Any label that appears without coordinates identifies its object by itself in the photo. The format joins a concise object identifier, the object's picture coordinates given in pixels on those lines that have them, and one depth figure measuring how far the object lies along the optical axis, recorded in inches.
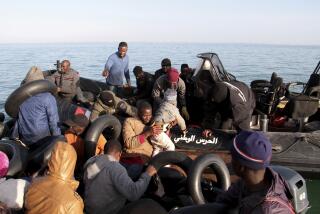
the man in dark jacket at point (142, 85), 334.3
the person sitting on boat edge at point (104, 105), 261.4
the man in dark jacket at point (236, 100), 241.8
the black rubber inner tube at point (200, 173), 172.2
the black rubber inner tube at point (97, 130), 205.2
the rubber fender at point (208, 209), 112.9
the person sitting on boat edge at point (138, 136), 207.9
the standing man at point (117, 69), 351.3
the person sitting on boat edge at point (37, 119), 212.2
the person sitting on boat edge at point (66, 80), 329.1
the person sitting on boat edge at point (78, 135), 206.4
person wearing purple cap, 85.5
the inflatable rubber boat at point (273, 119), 259.0
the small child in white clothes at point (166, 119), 215.0
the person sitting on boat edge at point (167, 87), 276.2
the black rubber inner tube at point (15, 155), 180.5
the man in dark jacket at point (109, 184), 145.8
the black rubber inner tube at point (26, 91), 227.9
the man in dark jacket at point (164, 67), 323.3
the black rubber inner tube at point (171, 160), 179.9
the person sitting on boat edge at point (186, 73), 322.0
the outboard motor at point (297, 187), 141.2
